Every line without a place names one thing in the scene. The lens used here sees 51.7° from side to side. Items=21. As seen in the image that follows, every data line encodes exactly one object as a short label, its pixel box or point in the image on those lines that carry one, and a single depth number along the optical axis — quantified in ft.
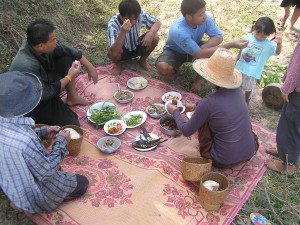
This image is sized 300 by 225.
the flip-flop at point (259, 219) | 9.99
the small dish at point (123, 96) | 14.82
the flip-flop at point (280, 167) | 11.57
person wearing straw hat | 10.05
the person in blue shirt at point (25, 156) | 7.74
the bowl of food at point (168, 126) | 12.98
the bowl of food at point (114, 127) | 13.05
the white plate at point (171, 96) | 14.90
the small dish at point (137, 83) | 15.79
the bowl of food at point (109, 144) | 12.20
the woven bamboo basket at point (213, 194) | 9.68
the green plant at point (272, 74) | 16.10
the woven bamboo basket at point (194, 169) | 10.34
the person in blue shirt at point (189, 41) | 13.98
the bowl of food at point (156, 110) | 13.97
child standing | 13.37
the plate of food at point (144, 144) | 12.37
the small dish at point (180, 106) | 13.94
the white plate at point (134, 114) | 13.77
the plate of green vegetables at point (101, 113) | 13.53
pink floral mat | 9.98
